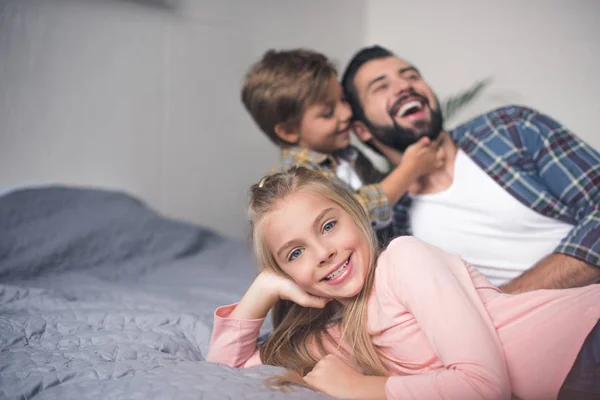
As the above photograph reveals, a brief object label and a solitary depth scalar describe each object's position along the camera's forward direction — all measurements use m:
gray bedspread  0.79
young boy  1.40
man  1.24
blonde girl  0.73
